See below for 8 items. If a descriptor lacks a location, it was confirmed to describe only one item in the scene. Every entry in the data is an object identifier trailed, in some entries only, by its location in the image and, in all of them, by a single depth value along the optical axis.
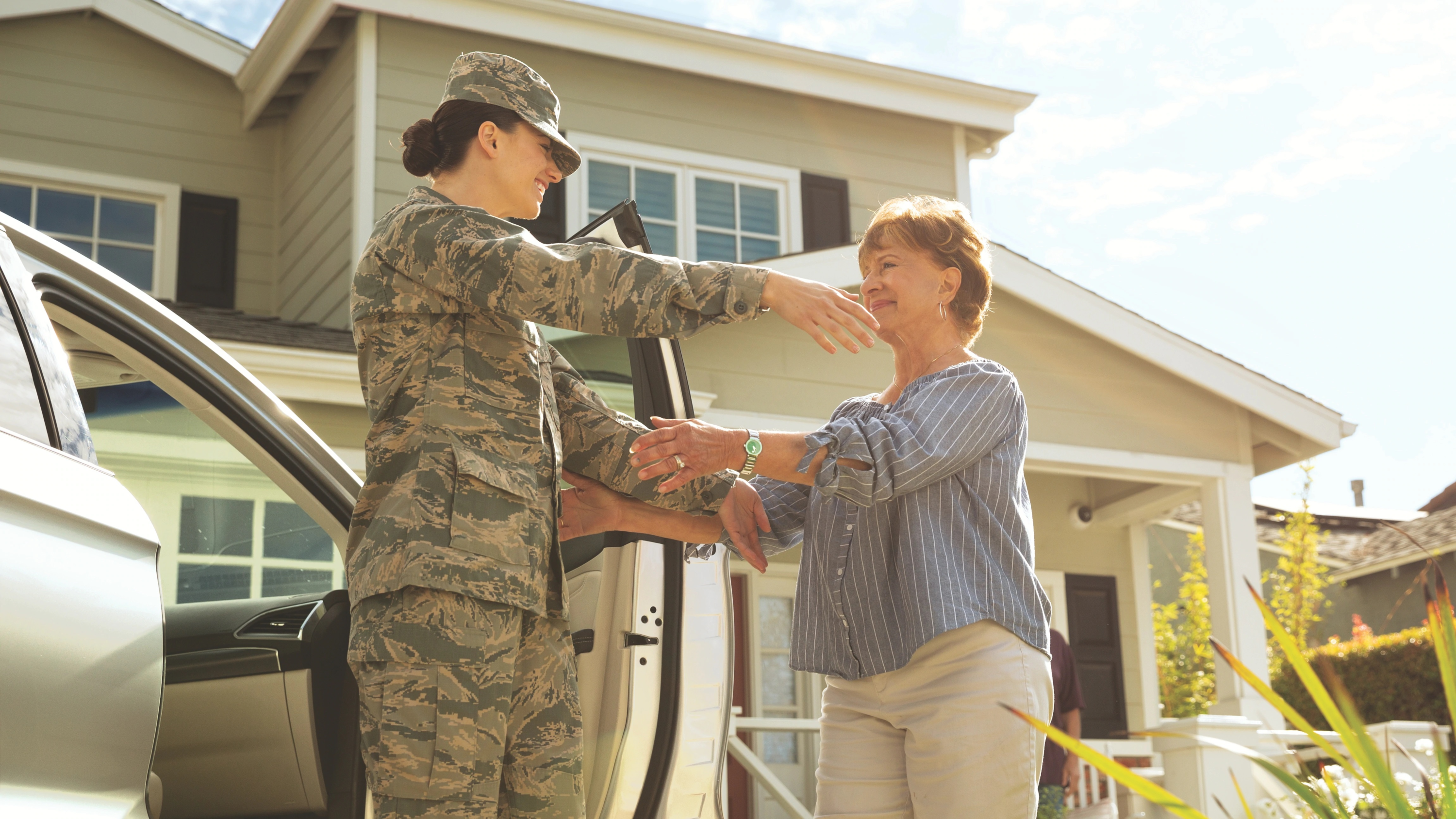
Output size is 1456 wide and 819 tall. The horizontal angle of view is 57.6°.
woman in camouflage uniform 2.12
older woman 2.37
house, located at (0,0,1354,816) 9.03
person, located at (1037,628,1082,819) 6.41
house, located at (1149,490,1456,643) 18.66
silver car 1.79
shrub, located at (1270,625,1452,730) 12.91
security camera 10.72
